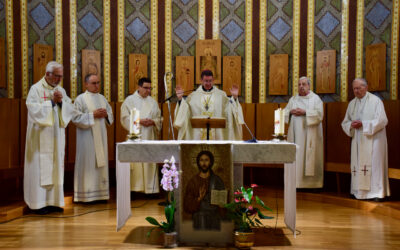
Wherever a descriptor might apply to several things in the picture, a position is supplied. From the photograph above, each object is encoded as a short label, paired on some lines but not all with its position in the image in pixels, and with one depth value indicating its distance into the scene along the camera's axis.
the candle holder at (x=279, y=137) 4.27
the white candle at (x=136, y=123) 4.26
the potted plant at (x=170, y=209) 3.78
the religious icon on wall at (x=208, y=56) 7.97
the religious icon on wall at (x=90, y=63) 7.60
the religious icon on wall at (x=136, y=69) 7.88
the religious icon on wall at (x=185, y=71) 8.00
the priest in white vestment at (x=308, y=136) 6.71
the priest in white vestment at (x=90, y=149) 6.08
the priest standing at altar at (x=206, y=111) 5.94
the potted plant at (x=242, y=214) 3.81
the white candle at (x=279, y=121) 4.27
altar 3.93
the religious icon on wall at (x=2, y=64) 6.57
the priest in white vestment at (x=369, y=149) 5.95
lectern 4.56
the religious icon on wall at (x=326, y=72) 7.50
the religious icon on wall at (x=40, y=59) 7.15
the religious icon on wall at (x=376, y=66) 6.93
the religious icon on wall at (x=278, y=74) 7.83
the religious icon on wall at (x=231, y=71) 7.99
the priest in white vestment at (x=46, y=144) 5.25
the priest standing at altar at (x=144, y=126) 6.51
